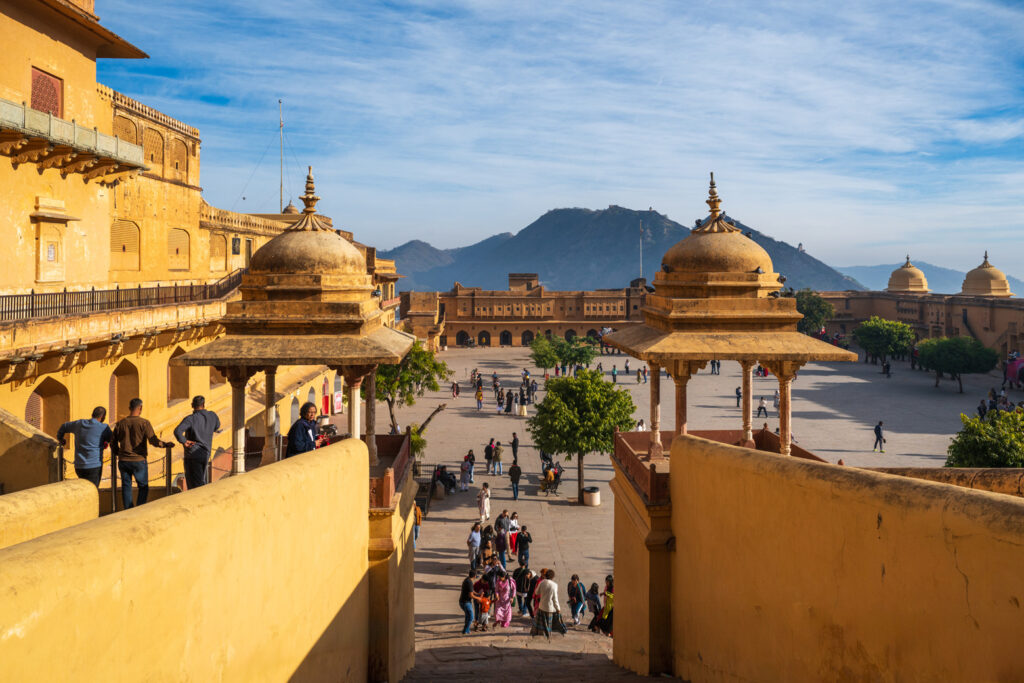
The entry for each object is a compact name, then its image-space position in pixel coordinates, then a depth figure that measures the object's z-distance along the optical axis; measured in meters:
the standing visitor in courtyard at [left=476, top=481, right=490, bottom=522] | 19.83
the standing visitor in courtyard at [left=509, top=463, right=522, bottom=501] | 22.03
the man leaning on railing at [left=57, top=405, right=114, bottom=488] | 8.01
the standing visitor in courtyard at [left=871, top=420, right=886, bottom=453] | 27.66
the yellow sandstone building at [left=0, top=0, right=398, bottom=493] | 12.61
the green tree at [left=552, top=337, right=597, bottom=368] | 51.47
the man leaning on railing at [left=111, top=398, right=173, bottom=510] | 8.11
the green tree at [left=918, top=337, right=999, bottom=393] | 44.03
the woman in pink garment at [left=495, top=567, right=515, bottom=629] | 13.26
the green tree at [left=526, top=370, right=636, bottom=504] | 22.28
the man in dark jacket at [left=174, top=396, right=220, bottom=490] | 8.31
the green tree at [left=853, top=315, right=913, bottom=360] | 55.59
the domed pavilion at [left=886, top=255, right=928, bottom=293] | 76.88
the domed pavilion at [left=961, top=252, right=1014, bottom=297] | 60.69
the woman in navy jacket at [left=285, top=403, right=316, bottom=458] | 8.97
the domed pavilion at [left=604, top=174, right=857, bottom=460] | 9.81
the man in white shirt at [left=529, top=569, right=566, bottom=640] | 12.12
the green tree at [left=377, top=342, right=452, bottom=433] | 25.45
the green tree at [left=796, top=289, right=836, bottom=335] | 72.06
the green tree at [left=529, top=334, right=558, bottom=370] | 49.94
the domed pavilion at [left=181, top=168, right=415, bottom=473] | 8.74
